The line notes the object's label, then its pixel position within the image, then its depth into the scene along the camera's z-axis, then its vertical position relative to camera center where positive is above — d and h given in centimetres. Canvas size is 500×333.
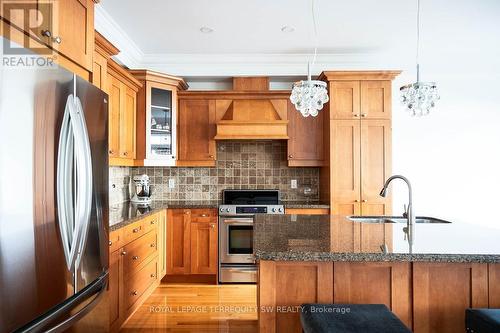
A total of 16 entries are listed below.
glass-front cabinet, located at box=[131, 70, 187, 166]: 353 +58
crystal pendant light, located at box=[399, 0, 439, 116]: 195 +45
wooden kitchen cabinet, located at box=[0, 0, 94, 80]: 123 +65
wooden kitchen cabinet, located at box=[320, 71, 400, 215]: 348 +28
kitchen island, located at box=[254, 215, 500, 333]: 142 -55
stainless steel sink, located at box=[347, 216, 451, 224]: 244 -41
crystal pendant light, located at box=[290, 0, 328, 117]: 194 +46
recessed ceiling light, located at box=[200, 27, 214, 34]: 309 +139
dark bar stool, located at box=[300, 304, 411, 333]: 114 -59
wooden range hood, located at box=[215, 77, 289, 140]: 365 +68
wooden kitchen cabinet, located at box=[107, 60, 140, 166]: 285 +54
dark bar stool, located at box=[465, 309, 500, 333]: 118 -61
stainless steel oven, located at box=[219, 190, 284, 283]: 356 -84
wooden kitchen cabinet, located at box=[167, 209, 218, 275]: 357 -86
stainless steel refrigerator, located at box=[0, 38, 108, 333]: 109 -14
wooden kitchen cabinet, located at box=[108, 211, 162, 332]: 221 -83
